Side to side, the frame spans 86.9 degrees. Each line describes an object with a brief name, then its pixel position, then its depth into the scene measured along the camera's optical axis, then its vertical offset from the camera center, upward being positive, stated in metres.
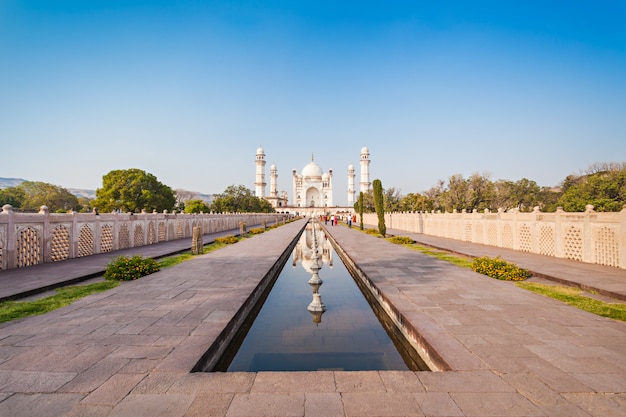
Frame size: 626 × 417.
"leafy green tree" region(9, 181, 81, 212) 48.97 +2.69
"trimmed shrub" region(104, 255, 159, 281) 6.94 -1.21
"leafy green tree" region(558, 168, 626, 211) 26.05 +1.36
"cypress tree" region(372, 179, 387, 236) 20.08 +0.58
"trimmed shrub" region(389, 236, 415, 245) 15.30 -1.41
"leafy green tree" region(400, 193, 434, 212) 50.88 +1.29
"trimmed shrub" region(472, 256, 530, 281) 6.89 -1.29
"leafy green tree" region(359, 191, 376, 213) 56.16 +1.23
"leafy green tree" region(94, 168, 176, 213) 40.22 +2.48
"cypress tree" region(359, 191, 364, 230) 27.22 +0.28
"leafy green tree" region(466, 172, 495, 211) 36.34 +2.03
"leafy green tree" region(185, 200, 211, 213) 47.34 +0.77
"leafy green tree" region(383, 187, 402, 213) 54.44 +1.85
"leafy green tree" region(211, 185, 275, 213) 50.78 +1.72
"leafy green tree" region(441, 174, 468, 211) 36.84 +1.87
